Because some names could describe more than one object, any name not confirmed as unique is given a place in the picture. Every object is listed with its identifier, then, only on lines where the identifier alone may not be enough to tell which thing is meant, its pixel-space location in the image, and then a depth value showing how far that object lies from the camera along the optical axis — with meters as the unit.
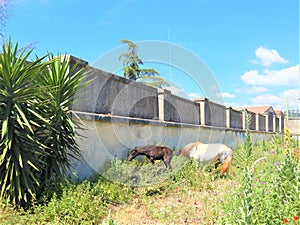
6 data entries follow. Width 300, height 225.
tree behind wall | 24.67
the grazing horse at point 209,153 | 7.92
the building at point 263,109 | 39.21
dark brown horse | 6.59
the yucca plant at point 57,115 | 4.62
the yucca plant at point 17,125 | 4.03
